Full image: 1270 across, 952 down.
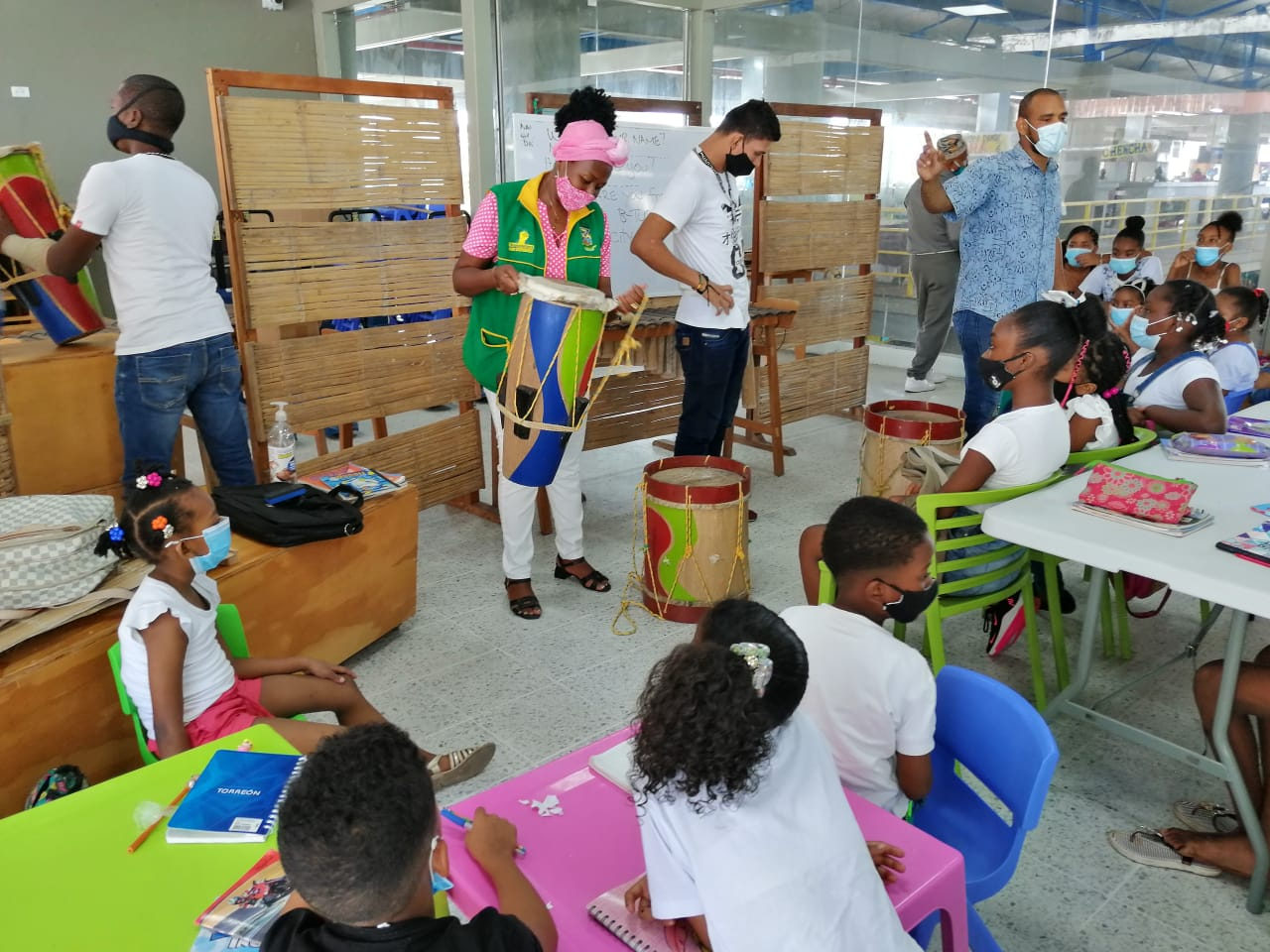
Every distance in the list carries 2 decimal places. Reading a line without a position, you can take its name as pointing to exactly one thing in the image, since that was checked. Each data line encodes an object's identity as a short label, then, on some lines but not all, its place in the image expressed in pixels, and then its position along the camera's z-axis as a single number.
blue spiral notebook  1.31
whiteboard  4.54
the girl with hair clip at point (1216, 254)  5.20
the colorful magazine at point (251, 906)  1.15
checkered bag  2.01
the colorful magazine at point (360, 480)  3.01
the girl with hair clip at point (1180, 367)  3.06
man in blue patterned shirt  3.29
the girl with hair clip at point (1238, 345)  3.74
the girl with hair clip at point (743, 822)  1.07
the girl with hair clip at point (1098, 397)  2.80
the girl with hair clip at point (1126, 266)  5.75
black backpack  2.61
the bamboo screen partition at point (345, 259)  3.10
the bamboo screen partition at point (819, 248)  4.89
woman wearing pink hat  2.87
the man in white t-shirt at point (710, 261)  3.32
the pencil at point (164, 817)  1.30
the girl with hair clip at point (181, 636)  1.87
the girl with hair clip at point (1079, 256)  5.96
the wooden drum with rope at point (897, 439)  3.50
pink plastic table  1.22
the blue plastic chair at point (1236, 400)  3.71
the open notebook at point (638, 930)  1.14
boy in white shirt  1.54
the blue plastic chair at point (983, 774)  1.45
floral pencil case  2.09
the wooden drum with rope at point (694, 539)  3.08
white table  1.87
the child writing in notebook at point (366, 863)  1.03
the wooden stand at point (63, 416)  2.97
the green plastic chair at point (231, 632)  2.16
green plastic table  1.15
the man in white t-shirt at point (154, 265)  2.67
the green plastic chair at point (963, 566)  2.32
